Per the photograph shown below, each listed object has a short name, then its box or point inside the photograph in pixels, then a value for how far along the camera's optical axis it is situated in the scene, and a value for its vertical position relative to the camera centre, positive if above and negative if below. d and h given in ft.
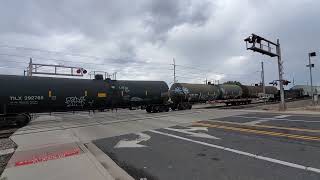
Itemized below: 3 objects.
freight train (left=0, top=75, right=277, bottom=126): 73.77 +1.26
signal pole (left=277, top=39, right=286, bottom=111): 100.58 +9.00
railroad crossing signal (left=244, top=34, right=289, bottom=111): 88.43 +14.53
